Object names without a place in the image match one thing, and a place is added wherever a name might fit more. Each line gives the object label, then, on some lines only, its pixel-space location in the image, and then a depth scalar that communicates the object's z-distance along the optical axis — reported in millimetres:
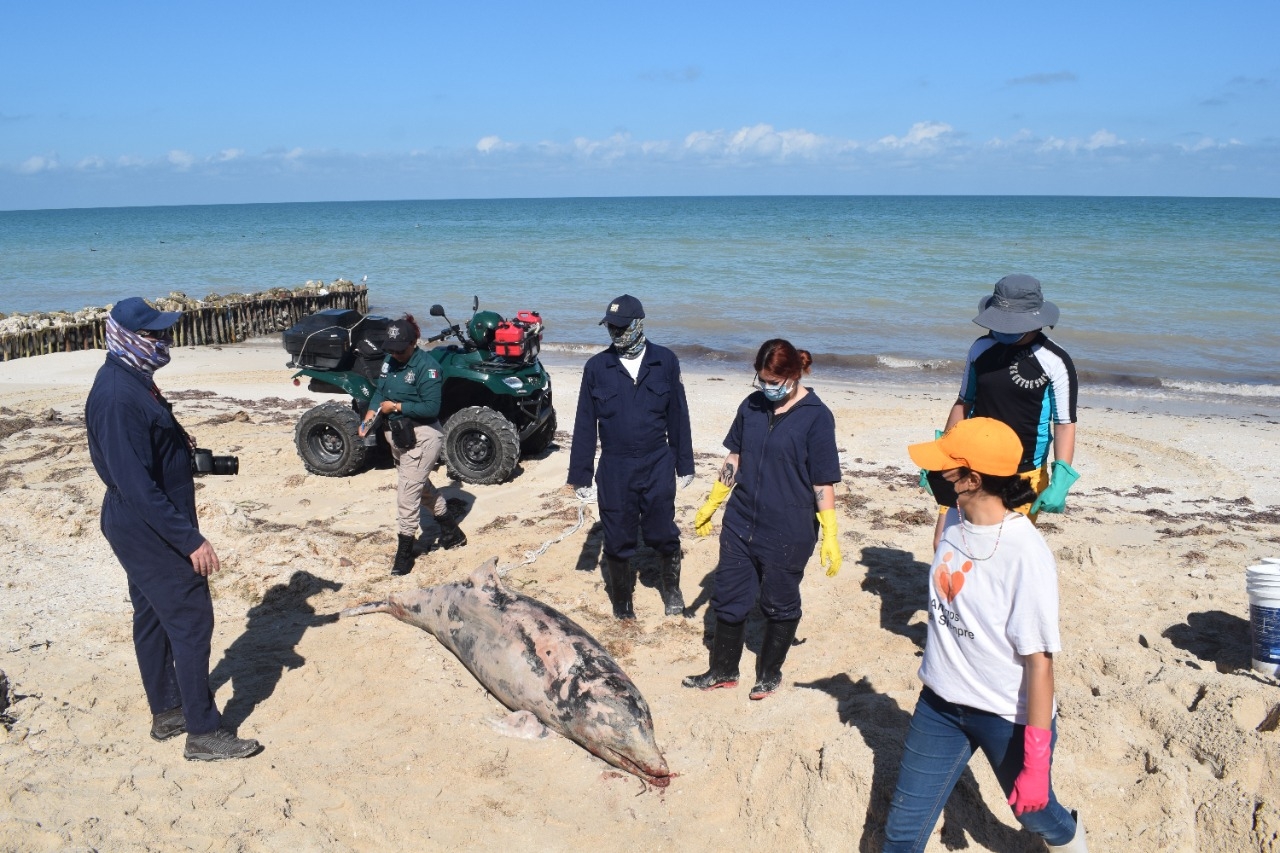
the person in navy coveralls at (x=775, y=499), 4539
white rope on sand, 6789
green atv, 8891
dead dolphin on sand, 4492
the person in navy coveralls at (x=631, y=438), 5625
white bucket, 4586
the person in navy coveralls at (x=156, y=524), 3986
